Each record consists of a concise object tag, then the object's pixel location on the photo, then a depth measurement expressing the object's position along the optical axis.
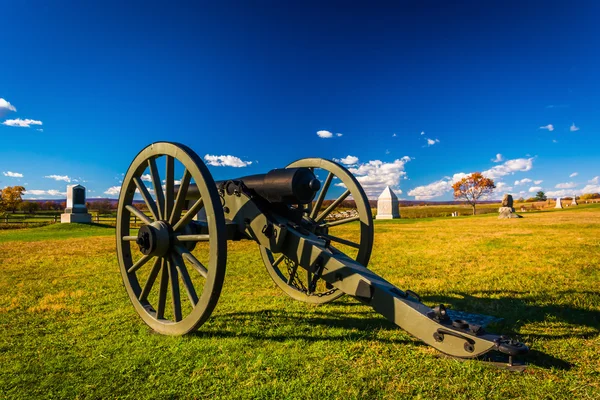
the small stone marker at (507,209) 26.58
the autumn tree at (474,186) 53.25
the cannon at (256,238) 2.81
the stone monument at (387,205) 32.00
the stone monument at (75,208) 22.91
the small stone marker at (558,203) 43.99
